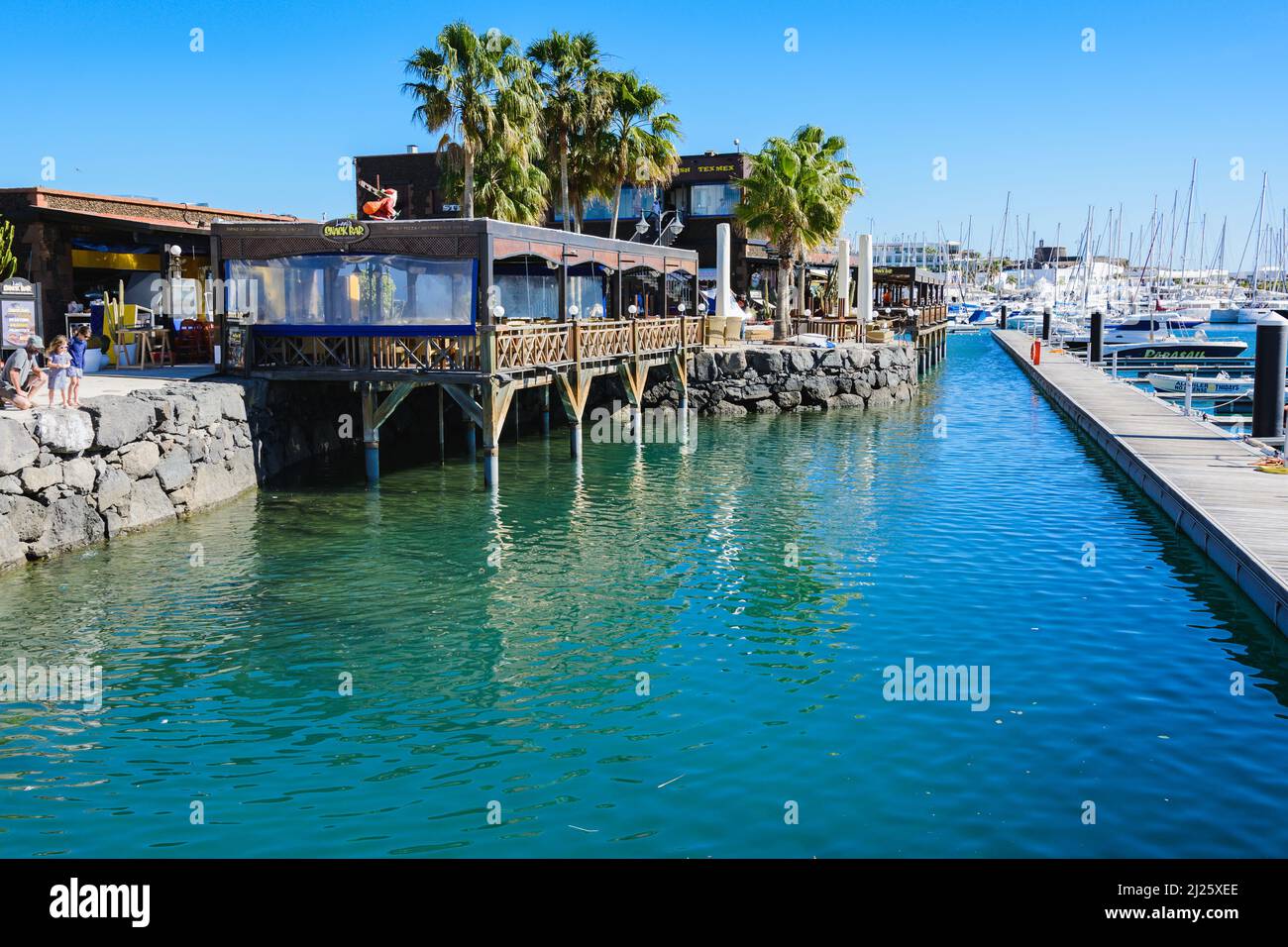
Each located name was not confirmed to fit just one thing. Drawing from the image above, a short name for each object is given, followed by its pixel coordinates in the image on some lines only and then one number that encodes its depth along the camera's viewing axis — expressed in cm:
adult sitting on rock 1814
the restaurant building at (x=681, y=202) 5772
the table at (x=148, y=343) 2556
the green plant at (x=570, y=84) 4372
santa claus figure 2391
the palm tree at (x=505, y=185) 4150
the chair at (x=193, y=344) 2645
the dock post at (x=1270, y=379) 2323
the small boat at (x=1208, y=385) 3502
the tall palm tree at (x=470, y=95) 3506
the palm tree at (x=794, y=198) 4612
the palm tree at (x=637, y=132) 4438
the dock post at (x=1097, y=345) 5266
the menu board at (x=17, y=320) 2314
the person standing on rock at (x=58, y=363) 1820
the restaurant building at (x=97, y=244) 2762
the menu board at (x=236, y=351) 2341
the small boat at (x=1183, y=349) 5103
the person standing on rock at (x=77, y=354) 1889
